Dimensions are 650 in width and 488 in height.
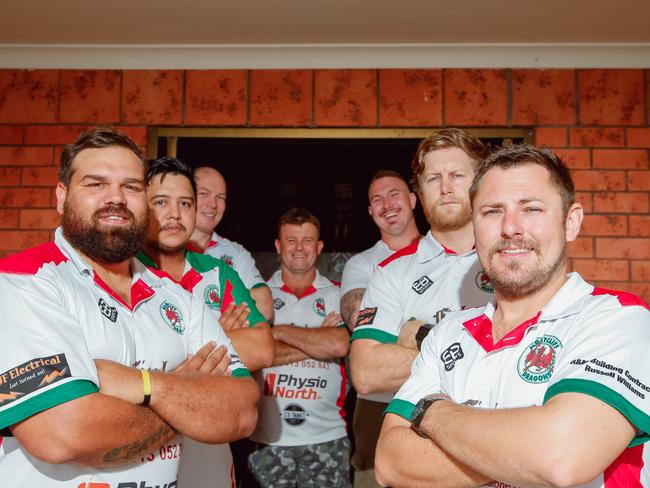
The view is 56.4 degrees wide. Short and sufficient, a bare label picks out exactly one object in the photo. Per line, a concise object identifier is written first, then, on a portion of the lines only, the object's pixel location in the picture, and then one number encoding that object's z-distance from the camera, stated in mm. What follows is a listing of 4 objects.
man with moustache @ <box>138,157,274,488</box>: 2070
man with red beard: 1846
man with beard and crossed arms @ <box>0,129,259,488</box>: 1262
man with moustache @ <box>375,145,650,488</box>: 1072
